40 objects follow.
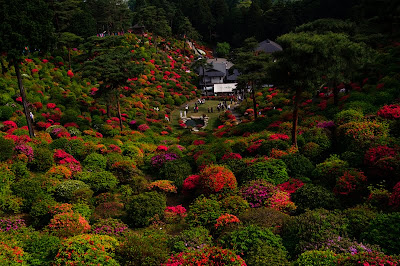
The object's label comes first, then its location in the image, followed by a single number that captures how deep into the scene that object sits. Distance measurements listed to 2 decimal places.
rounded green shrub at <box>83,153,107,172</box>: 19.75
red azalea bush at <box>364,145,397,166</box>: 14.98
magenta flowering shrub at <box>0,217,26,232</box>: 12.60
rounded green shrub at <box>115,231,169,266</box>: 10.05
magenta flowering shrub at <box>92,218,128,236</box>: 12.37
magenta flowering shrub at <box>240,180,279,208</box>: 14.29
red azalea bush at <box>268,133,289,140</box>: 21.89
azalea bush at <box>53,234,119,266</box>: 9.73
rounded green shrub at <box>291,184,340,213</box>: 13.22
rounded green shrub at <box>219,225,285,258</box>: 10.31
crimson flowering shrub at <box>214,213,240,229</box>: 12.24
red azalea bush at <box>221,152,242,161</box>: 20.17
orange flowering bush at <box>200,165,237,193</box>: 15.54
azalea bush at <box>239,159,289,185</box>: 16.25
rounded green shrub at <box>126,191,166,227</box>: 14.15
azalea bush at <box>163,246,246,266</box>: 9.23
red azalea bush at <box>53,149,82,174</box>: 19.22
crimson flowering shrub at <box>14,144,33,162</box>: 18.89
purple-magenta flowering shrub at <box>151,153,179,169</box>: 21.11
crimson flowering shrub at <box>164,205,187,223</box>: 14.69
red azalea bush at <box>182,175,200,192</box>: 17.25
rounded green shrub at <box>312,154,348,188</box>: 15.30
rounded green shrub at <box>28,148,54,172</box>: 18.89
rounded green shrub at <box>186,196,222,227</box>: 13.37
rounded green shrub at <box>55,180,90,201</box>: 15.75
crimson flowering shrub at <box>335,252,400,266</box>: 8.18
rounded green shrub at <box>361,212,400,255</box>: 9.57
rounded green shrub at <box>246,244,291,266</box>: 9.41
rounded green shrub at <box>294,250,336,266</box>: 8.74
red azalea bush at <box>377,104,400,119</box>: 19.19
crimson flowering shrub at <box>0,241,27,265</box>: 9.80
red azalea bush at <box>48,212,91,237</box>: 12.23
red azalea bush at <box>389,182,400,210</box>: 11.46
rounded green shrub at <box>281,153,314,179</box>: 17.12
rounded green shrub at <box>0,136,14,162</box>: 17.88
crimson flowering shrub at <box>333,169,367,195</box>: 13.98
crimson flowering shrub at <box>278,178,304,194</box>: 15.28
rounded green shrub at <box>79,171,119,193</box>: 17.23
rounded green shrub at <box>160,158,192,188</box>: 18.73
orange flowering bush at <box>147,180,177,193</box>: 17.17
